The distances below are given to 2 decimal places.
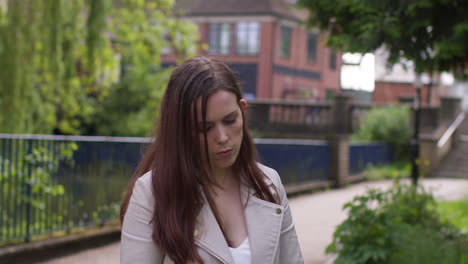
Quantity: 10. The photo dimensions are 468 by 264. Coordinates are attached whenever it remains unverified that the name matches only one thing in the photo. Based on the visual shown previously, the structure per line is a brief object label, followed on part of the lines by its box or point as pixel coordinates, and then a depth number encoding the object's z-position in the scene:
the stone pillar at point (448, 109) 27.66
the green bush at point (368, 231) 5.92
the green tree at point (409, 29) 4.98
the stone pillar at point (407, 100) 27.93
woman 2.06
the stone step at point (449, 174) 24.23
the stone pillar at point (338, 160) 19.94
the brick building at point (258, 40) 40.69
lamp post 17.76
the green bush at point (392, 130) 26.22
